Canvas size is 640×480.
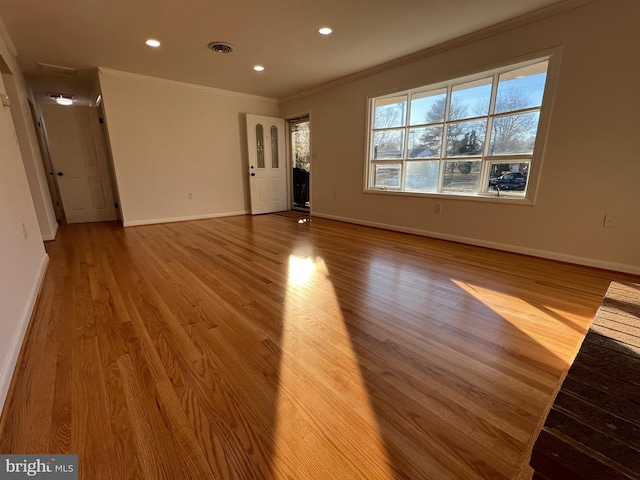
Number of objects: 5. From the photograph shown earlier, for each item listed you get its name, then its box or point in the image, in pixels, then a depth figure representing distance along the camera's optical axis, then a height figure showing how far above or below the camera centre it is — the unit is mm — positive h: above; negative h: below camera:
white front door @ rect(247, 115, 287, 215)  5863 +208
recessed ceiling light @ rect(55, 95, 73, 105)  5905 +1622
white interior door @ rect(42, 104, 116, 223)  4930 +220
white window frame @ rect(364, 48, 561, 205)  2906 +314
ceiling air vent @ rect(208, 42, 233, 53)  3430 +1559
